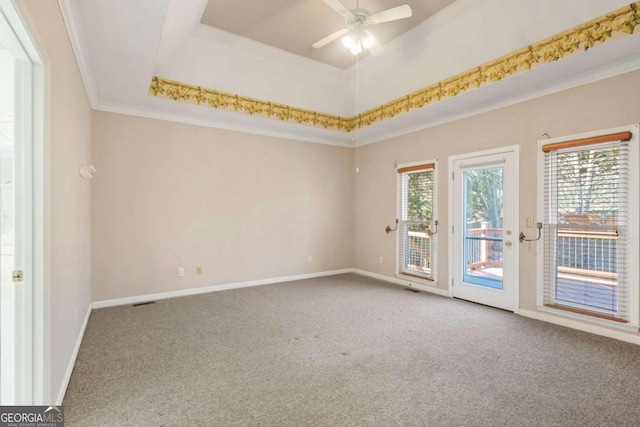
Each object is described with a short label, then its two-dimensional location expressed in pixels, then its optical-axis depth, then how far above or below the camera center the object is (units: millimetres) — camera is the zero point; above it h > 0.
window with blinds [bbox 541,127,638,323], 3072 -174
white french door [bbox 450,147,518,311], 3965 -228
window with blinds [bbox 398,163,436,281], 5016 -181
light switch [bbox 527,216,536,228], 3736 -138
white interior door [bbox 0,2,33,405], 1613 -112
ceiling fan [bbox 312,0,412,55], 3018 +1920
